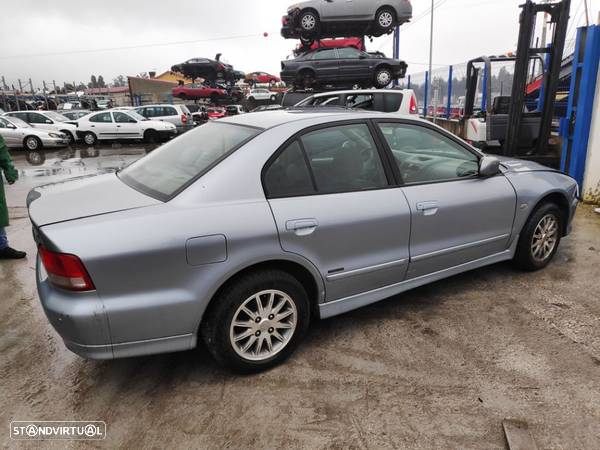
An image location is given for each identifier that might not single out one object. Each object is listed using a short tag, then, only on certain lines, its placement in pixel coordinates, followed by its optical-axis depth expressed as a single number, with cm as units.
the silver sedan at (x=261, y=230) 222
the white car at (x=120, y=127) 1728
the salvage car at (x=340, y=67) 1410
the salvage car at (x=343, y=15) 1485
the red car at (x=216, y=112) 2074
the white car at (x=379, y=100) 986
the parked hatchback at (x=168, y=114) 1872
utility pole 1923
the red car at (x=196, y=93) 2661
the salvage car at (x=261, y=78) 3800
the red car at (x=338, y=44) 1762
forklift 680
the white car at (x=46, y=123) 1721
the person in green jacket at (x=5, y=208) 458
